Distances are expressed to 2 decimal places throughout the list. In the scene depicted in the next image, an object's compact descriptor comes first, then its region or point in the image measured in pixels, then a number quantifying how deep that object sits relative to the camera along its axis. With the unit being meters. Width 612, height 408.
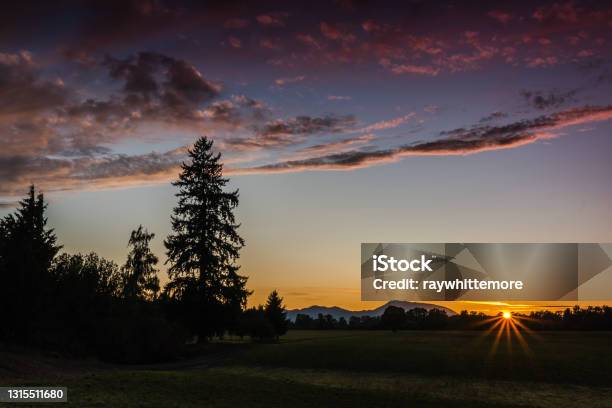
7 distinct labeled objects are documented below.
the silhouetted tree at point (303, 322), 163.88
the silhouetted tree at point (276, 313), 73.44
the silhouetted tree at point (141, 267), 59.44
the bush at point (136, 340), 39.44
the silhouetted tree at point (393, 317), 95.90
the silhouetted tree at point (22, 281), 36.34
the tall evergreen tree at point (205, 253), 49.41
